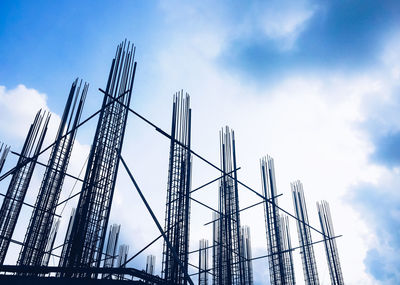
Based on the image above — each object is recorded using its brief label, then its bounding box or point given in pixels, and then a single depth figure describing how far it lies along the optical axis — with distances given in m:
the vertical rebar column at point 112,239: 21.80
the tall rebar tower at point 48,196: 13.05
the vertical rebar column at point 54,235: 15.94
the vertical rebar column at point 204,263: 21.42
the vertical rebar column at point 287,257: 19.25
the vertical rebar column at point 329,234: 19.47
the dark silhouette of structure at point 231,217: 14.50
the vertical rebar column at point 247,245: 23.31
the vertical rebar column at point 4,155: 17.41
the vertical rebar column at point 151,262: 24.83
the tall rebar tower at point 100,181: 8.99
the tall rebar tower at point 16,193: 14.22
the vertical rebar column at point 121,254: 24.78
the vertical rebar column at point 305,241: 20.09
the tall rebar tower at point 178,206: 11.14
